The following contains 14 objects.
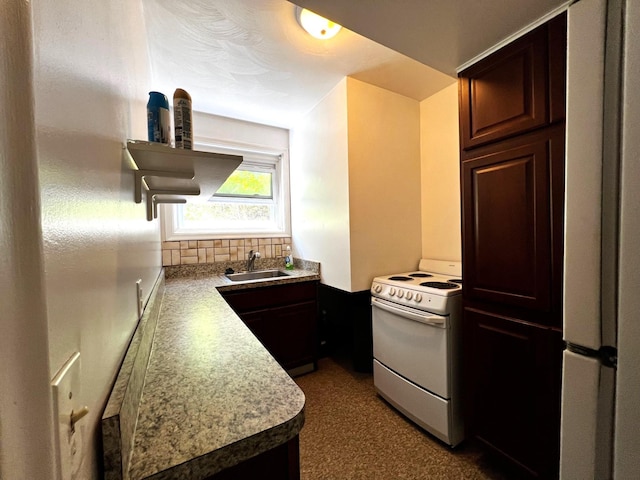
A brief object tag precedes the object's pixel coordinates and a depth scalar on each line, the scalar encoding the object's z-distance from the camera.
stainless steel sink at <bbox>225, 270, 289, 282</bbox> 2.42
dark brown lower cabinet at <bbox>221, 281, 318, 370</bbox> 2.07
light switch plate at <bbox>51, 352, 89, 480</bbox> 0.27
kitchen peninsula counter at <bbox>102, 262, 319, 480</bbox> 0.45
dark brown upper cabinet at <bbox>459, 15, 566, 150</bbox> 1.00
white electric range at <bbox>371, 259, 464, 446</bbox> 1.47
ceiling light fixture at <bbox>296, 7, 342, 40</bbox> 1.38
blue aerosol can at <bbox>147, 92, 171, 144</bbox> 0.80
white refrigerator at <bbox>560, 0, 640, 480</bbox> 0.71
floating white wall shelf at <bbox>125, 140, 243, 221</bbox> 0.72
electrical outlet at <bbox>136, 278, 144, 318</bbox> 0.89
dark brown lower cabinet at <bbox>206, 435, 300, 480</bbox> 0.58
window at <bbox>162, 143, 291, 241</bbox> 2.47
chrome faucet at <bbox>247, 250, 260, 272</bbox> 2.56
